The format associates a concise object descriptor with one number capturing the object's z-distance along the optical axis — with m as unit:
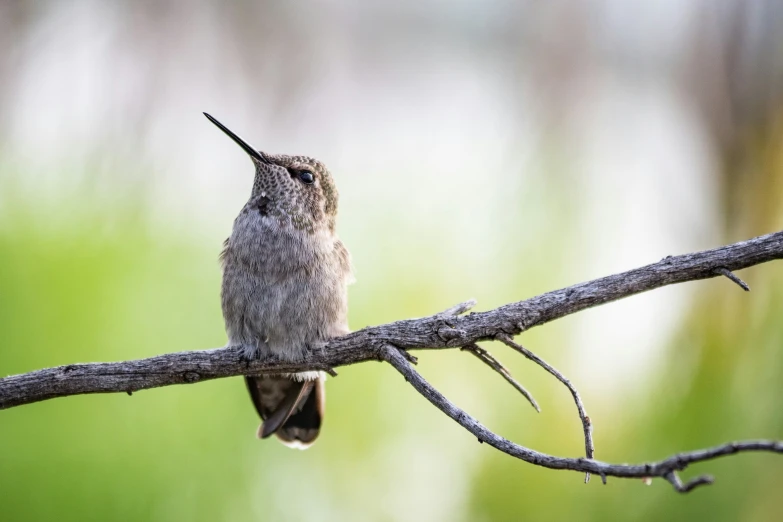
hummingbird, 2.66
